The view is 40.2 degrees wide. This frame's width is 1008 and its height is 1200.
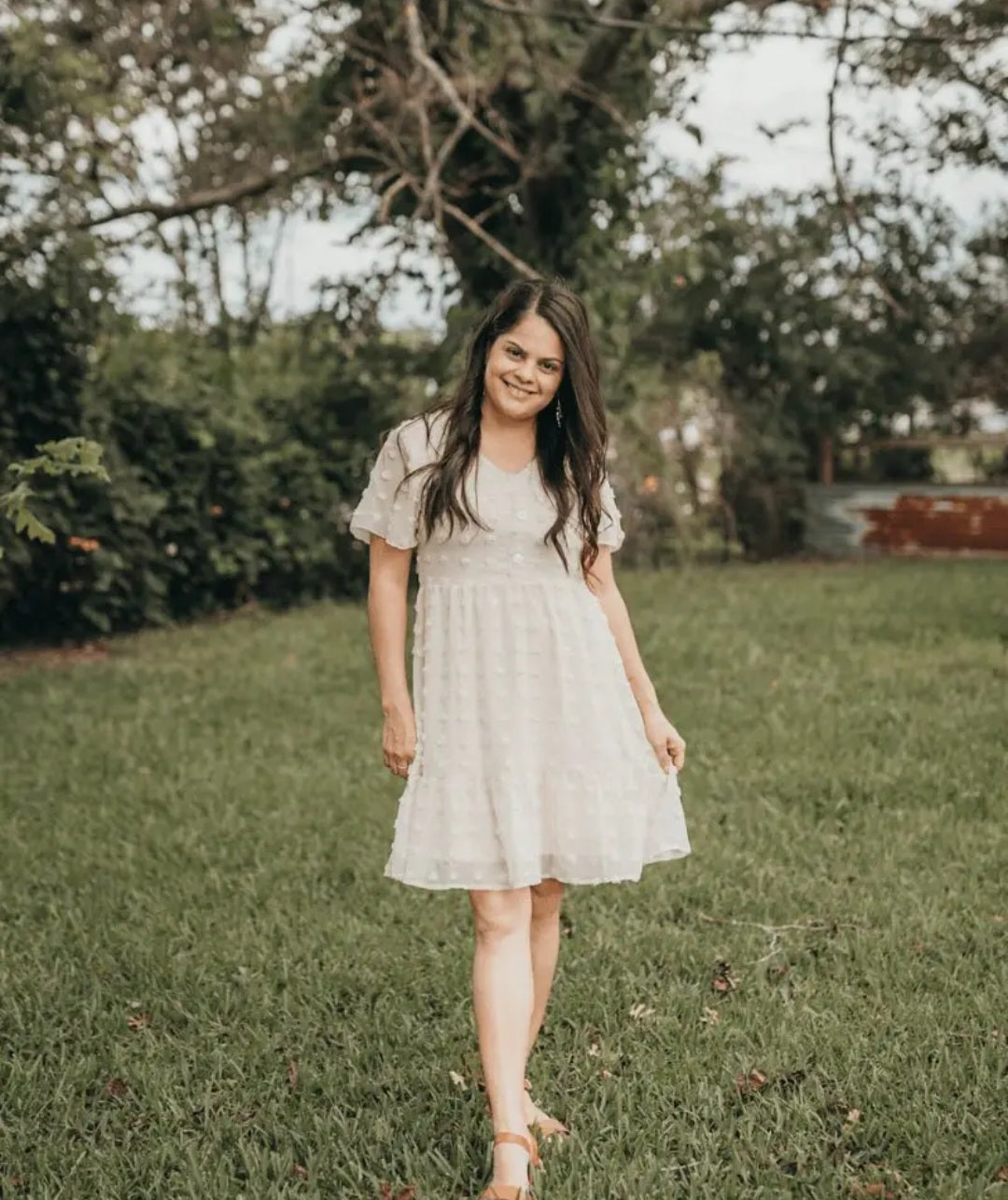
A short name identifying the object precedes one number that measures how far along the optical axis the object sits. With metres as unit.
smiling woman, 2.55
